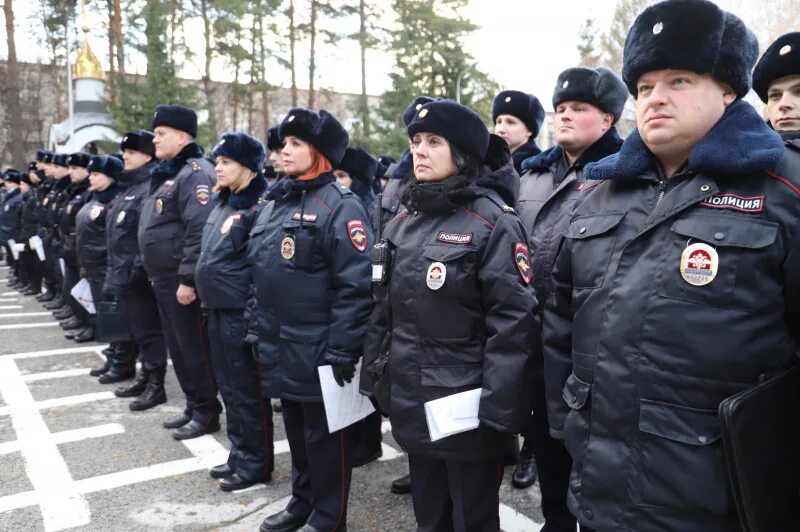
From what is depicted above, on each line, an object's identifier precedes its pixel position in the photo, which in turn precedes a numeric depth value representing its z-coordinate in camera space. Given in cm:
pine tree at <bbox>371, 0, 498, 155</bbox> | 2284
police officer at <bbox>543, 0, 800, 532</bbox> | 160
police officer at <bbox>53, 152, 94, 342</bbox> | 823
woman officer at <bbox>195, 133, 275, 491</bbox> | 399
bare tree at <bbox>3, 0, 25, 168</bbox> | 2083
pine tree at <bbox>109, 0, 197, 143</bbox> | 1692
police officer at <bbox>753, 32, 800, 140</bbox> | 291
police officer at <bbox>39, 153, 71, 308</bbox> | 952
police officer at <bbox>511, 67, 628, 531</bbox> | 300
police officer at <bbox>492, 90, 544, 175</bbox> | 444
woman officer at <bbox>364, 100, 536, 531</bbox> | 247
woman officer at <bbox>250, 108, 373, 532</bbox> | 327
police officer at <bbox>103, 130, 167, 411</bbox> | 565
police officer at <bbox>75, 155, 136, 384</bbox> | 679
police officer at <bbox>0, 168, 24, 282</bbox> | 1295
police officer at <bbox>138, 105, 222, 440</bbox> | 488
